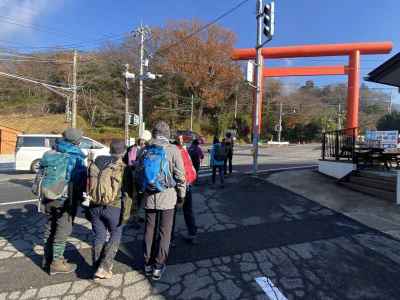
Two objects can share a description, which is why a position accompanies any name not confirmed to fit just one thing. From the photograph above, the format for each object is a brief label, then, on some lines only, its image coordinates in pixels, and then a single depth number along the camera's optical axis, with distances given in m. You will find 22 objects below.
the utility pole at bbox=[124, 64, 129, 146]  19.48
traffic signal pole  9.62
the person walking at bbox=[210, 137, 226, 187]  8.34
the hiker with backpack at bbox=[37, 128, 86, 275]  3.07
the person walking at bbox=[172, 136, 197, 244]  3.99
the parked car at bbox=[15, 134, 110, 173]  12.02
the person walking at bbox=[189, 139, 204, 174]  7.77
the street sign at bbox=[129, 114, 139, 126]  19.88
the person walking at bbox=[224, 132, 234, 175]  8.95
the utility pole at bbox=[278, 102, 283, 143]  43.62
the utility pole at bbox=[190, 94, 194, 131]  39.36
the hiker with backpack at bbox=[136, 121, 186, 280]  3.02
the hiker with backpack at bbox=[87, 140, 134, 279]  2.97
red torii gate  17.66
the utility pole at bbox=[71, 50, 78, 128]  20.47
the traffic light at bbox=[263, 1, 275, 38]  8.77
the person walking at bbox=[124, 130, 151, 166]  4.87
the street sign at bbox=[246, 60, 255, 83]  9.80
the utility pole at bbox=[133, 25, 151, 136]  19.26
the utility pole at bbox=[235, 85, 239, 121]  42.31
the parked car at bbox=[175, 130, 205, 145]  27.34
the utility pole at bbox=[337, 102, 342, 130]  44.73
